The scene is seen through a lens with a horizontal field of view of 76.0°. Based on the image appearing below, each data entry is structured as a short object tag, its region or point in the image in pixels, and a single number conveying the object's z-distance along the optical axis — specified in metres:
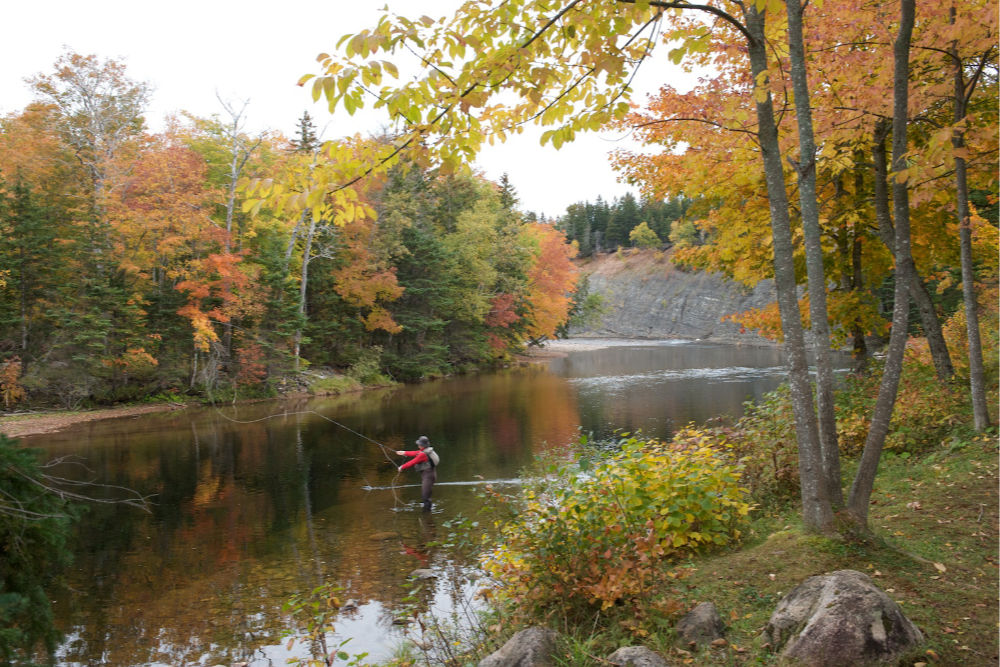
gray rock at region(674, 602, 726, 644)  3.87
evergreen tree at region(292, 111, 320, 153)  35.26
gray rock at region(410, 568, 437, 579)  7.79
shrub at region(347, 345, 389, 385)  30.94
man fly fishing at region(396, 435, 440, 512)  10.91
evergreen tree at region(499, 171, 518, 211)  48.97
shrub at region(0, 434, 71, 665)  3.88
